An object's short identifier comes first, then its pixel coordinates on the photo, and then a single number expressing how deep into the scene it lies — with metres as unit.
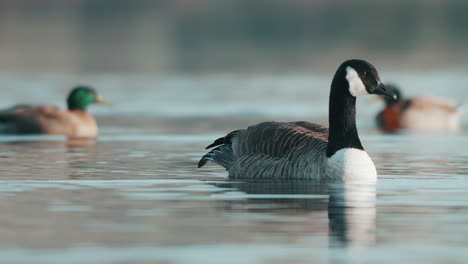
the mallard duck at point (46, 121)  26.33
